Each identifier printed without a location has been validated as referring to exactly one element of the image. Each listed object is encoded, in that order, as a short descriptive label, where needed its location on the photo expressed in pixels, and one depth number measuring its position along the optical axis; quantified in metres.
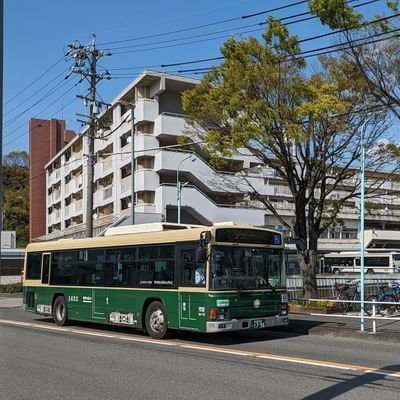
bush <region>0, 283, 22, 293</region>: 41.16
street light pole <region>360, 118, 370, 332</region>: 14.15
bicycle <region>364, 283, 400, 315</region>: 19.27
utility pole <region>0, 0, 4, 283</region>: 5.05
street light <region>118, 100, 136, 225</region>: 33.38
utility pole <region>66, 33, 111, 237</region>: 29.62
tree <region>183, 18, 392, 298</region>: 19.67
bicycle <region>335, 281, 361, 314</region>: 20.42
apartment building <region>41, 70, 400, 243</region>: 44.78
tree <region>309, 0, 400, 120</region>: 15.66
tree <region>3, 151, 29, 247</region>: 83.00
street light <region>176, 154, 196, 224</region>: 43.31
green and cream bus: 12.66
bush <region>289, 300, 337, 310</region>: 19.95
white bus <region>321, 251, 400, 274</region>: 53.91
